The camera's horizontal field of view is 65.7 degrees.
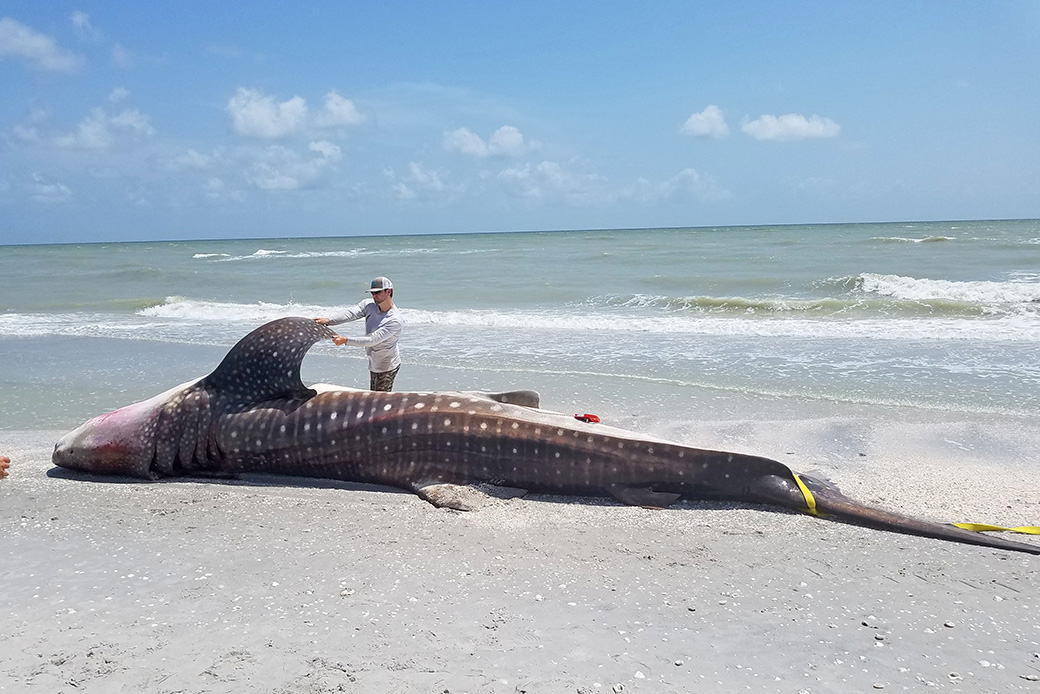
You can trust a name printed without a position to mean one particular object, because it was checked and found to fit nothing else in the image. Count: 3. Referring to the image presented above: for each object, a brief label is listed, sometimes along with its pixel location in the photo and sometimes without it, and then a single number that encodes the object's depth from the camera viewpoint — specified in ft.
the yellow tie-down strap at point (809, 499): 17.69
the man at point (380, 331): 23.89
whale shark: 18.35
